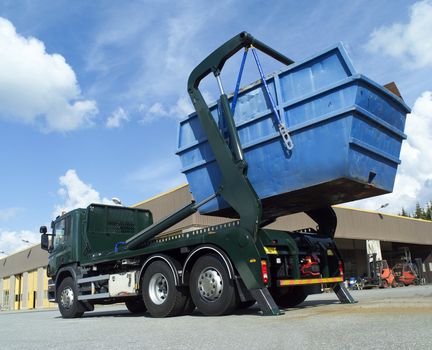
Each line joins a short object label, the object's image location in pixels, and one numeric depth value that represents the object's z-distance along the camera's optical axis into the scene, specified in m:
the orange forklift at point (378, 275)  29.22
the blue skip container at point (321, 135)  6.99
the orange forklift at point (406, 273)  31.12
